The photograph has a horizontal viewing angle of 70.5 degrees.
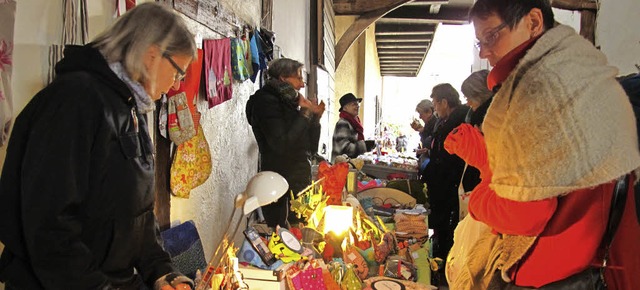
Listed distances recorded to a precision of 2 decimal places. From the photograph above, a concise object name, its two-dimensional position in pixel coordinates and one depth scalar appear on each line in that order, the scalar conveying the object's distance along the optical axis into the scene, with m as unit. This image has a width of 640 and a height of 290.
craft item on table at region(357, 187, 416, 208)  3.27
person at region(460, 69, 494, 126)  2.71
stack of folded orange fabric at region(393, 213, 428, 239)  2.46
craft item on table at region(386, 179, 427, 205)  3.67
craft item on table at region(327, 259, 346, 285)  1.69
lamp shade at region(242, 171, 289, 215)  1.20
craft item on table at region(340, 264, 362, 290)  1.67
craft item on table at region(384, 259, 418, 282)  1.86
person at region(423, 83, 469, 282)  3.60
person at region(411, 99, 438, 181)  5.47
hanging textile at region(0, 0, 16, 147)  1.10
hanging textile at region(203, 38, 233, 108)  2.57
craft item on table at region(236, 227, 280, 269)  1.61
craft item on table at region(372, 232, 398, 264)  2.03
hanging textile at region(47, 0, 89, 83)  1.34
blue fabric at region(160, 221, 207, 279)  2.03
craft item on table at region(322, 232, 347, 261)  1.98
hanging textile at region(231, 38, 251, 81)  3.00
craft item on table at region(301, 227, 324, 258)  1.96
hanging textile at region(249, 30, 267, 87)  3.45
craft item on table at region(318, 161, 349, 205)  2.35
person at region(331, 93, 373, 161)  5.14
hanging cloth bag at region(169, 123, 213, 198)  2.18
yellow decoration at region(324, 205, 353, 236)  2.06
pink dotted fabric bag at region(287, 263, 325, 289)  1.57
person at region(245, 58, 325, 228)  2.94
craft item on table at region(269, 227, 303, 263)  1.70
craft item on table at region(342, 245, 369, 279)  1.83
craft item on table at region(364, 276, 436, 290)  1.72
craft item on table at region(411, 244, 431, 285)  1.91
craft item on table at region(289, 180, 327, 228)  2.25
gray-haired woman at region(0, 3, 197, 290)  0.99
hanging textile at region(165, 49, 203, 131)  2.18
